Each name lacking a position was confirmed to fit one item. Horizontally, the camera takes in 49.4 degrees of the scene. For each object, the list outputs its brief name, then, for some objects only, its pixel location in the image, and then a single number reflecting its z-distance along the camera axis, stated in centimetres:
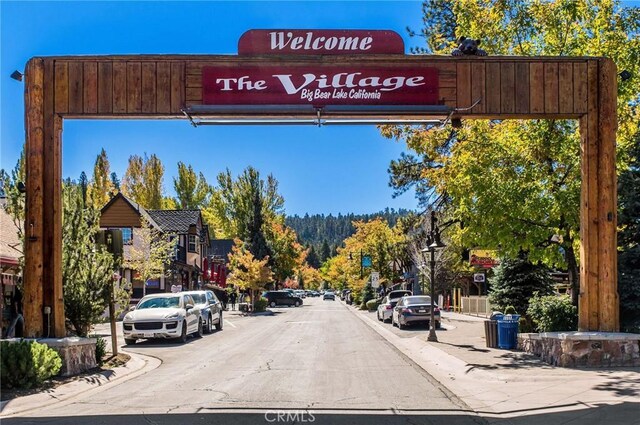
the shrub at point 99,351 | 1496
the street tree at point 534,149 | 1783
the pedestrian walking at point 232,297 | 6786
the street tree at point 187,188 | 8756
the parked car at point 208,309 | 2766
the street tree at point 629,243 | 1739
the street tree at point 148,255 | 4100
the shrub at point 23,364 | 1126
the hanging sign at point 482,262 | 4009
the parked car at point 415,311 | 3020
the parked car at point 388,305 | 3703
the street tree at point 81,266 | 1479
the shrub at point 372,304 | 5564
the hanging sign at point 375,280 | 5431
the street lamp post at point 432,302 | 2255
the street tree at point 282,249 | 7472
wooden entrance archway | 1327
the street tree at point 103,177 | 7019
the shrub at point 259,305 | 5490
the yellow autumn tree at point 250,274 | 5588
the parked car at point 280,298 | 7262
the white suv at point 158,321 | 2216
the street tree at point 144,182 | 8038
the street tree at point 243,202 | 7238
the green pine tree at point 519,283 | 2808
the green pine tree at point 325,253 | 18938
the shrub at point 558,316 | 1809
